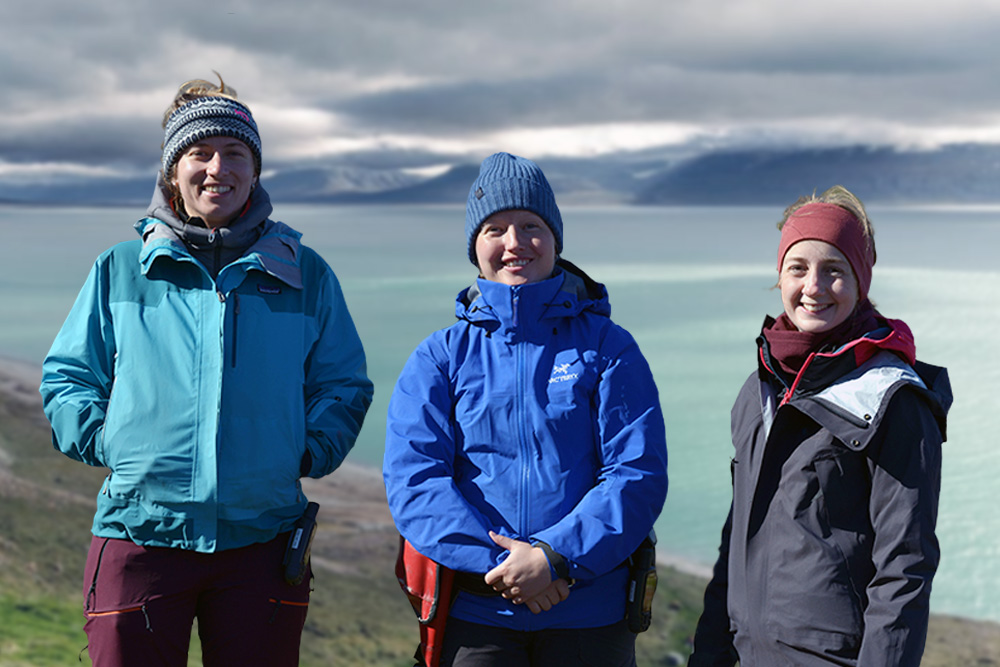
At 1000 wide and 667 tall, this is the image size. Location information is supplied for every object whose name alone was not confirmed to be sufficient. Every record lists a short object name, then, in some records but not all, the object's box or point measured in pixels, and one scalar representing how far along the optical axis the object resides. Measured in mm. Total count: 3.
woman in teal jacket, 2354
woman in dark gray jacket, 1889
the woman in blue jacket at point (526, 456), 2143
